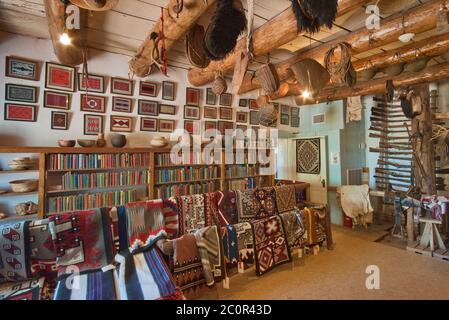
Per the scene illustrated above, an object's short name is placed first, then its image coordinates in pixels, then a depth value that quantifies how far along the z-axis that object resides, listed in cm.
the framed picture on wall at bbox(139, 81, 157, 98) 347
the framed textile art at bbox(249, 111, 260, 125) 458
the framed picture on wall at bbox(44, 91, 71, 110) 283
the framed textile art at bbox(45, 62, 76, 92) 283
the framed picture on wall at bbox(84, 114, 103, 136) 308
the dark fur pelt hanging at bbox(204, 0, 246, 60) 172
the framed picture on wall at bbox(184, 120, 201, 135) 388
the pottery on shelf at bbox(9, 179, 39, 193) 246
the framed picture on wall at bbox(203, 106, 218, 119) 405
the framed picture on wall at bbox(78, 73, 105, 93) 303
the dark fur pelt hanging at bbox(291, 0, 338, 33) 139
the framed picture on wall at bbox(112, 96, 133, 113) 326
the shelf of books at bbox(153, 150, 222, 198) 335
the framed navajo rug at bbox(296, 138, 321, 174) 481
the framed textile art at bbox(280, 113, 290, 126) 495
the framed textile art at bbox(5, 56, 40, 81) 262
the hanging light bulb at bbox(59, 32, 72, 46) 198
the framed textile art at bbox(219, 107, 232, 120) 423
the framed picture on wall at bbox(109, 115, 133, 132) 325
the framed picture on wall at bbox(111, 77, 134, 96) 325
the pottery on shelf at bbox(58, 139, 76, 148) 272
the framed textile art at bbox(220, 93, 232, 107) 424
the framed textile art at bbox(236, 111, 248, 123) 445
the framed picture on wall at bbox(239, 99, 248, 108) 446
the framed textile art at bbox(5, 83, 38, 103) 262
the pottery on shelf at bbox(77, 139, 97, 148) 283
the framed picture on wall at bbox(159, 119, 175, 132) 364
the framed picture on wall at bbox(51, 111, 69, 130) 287
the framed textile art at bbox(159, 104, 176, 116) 365
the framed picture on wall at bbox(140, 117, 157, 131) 349
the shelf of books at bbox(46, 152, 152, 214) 268
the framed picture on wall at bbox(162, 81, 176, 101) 365
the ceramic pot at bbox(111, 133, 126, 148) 305
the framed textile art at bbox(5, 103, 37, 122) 262
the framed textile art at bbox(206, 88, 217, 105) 407
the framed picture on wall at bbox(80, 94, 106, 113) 305
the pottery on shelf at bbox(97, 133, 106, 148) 296
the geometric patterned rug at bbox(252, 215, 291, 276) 216
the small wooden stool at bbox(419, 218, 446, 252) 305
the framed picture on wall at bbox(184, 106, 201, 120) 387
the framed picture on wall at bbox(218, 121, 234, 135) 420
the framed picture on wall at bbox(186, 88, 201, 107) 387
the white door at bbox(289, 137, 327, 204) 466
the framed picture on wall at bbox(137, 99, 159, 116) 347
